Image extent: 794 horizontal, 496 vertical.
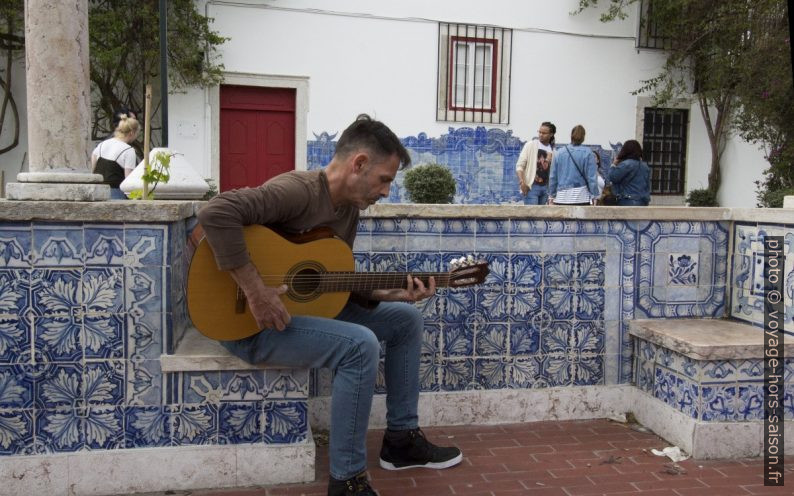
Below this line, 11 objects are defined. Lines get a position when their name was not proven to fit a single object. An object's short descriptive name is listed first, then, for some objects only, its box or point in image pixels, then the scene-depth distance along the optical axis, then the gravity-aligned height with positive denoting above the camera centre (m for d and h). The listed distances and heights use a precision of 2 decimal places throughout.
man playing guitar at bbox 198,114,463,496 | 3.05 -0.36
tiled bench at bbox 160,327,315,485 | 3.38 -0.99
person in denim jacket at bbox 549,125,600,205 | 7.88 +0.23
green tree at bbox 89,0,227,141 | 10.94 +2.05
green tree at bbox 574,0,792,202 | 12.03 +2.47
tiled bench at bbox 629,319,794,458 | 3.84 -1.01
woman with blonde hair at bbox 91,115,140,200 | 6.07 +0.22
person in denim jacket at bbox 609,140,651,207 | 8.53 +0.24
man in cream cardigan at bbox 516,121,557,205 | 9.46 +0.37
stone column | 3.42 +0.40
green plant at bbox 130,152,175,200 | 3.85 +0.07
